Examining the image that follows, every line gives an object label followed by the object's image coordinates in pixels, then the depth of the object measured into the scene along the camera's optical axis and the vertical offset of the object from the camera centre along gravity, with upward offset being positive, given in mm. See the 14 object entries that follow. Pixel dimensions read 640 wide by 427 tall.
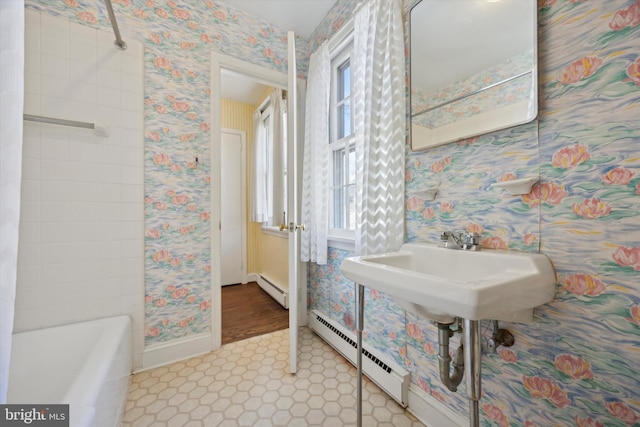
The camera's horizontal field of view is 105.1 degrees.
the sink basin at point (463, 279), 586 -203
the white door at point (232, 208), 3309 +65
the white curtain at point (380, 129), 1262 +450
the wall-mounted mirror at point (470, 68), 842 +581
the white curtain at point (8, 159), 434 +99
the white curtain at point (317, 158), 1816 +416
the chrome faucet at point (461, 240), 935 -111
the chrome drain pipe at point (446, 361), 902 -551
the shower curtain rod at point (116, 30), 1219 +1034
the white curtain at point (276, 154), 2617 +633
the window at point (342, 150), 1791 +483
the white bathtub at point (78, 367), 861 -687
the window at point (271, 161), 2627 +602
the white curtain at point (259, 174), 3064 +496
